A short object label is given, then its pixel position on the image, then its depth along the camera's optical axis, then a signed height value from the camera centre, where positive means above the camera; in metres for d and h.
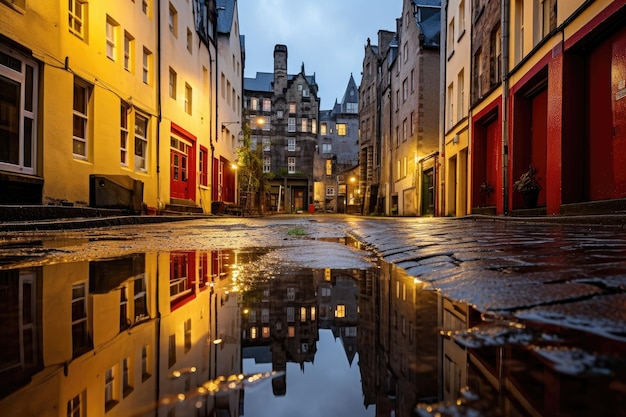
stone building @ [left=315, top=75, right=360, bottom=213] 47.12 +8.18
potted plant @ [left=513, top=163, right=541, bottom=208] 8.39 +0.50
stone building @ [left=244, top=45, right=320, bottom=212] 43.09 +8.84
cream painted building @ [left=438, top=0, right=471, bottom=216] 14.41 +4.28
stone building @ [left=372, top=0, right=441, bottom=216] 21.50 +6.09
